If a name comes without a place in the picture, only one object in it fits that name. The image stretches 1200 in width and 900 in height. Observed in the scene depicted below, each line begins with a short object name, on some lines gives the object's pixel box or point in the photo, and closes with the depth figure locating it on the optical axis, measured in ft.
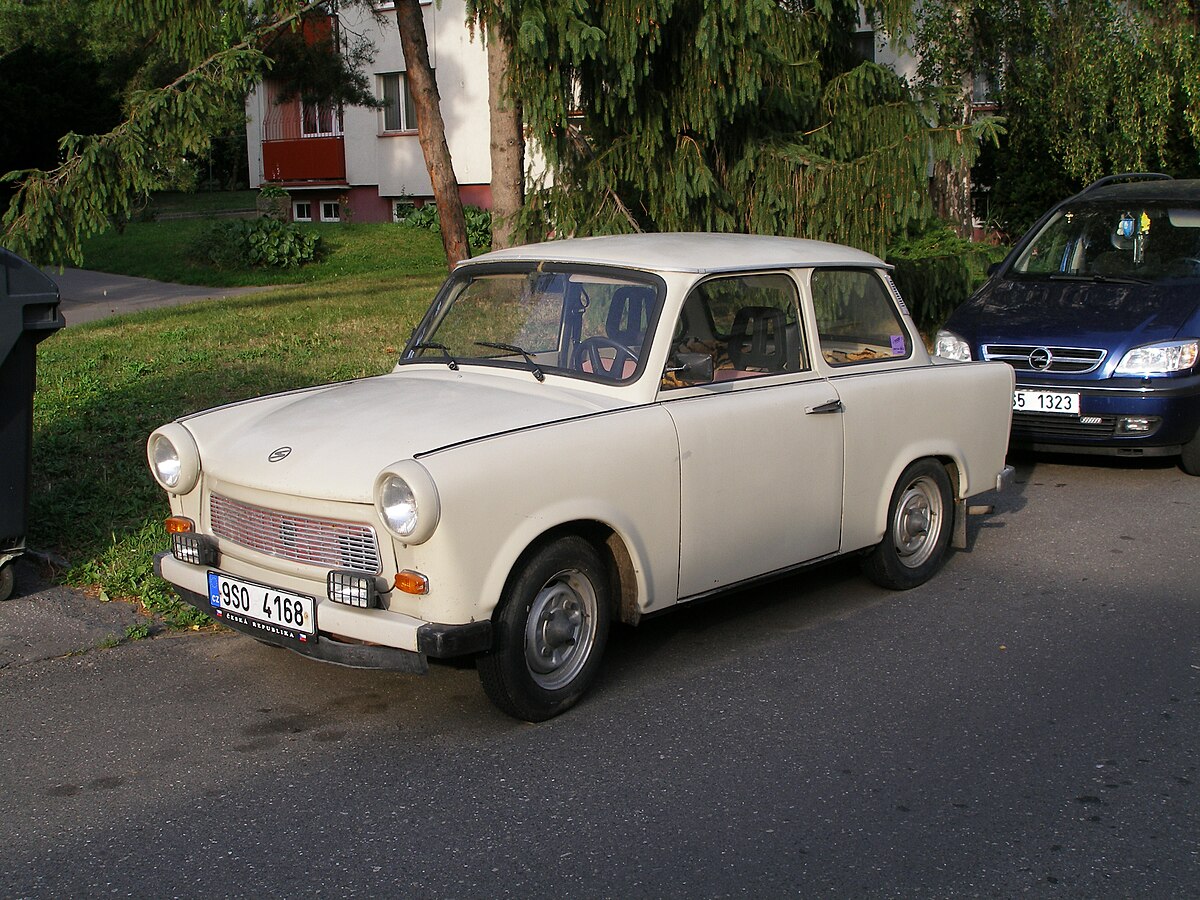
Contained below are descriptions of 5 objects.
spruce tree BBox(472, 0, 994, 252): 32.78
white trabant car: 14.60
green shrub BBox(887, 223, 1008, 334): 38.81
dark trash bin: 19.33
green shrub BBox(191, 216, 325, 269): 69.36
